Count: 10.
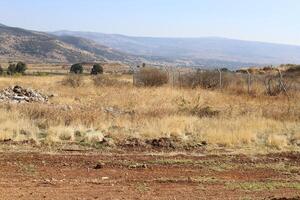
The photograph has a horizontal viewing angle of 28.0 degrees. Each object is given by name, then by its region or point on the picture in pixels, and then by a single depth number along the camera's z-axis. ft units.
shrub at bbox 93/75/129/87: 136.65
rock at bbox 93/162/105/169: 38.91
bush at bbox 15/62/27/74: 243.64
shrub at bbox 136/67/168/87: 136.15
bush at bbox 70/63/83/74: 242.41
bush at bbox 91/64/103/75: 223.10
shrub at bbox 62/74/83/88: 138.65
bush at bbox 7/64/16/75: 223.34
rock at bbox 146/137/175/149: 49.47
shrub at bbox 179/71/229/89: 126.62
